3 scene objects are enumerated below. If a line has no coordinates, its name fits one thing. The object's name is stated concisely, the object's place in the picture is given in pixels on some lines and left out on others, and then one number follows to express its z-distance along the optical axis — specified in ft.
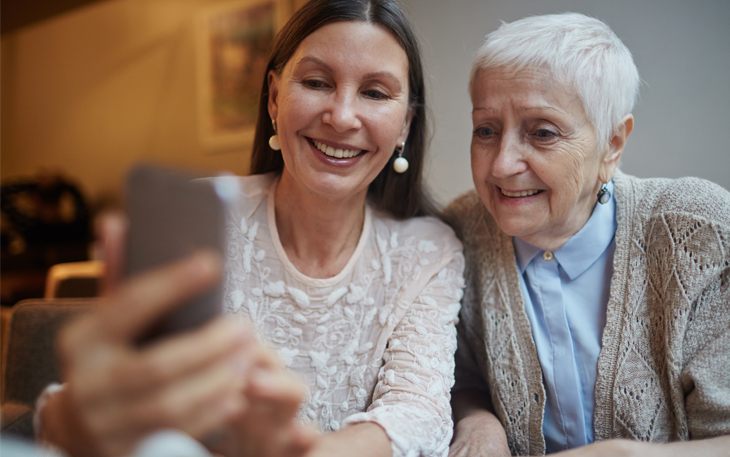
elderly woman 3.42
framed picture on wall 10.32
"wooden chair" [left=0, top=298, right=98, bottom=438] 4.54
